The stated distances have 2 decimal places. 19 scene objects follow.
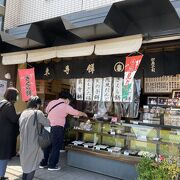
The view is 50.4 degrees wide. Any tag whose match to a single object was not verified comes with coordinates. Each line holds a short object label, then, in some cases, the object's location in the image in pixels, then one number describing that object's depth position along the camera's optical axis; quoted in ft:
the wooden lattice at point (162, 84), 19.57
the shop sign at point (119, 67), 18.07
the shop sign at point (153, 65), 16.54
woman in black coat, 15.33
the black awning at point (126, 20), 15.38
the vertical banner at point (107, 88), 19.18
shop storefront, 16.08
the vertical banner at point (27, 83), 21.89
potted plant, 13.48
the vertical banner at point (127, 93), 17.92
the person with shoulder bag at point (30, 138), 14.50
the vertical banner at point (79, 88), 20.62
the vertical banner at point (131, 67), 15.92
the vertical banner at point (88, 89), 20.11
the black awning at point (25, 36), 19.34
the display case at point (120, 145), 17.15
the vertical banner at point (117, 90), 18.55
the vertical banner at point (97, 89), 19.63
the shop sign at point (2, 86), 23.29
